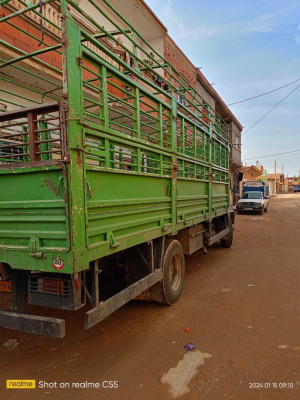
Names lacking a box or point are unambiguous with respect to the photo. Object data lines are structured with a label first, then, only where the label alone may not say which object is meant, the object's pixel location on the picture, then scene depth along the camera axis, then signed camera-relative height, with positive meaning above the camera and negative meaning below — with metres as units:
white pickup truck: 19.47 -0.82
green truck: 2.12 -0.14
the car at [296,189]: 71.04 +0.23
